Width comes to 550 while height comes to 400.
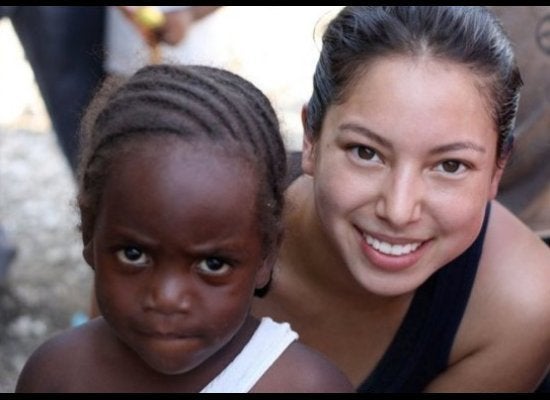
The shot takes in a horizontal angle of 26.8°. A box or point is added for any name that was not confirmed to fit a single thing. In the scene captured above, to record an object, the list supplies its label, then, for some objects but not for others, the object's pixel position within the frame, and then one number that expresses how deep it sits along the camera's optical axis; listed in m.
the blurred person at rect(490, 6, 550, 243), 2.46
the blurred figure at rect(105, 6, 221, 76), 2.71
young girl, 1.47
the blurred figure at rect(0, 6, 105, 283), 2.89
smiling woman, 1.76
